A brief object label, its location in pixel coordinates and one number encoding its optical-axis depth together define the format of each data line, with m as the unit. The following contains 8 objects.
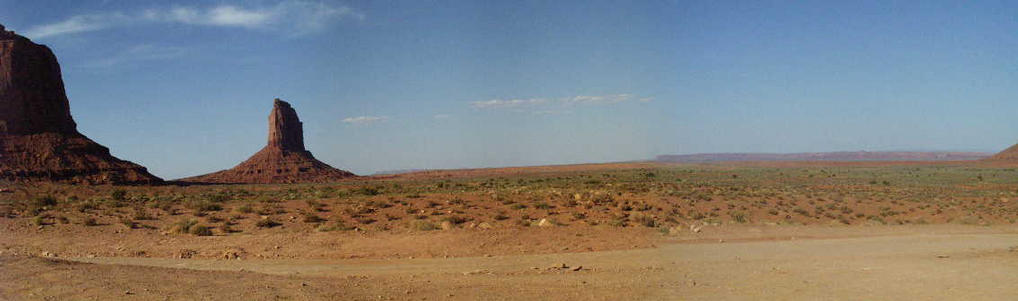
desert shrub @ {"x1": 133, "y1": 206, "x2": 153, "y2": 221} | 26.85
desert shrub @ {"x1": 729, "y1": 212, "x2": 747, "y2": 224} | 26.17
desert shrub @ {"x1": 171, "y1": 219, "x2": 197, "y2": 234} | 23.56
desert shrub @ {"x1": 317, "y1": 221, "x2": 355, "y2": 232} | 23.85
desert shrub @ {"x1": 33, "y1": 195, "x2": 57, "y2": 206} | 33.19
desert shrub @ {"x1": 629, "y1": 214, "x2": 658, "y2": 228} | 23.82
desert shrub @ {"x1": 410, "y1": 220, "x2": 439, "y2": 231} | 23.64
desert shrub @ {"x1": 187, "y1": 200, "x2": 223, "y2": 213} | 29.99
